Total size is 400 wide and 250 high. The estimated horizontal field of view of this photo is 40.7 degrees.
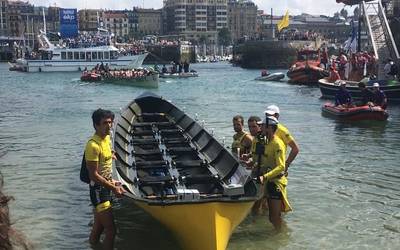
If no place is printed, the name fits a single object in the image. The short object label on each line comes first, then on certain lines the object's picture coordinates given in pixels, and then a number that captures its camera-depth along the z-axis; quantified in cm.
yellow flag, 7856
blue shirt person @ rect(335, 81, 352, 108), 2391
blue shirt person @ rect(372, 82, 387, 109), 2275
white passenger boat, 7381
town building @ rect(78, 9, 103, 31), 19694
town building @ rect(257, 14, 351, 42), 18775
